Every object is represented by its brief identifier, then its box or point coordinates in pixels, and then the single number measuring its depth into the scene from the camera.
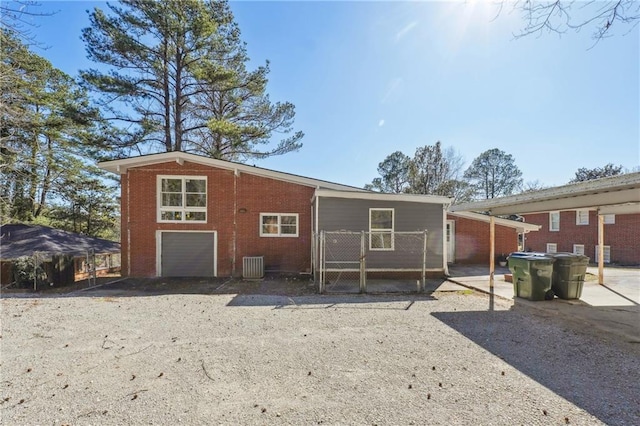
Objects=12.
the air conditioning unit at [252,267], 10.98
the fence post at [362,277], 8.31
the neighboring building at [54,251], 9.66
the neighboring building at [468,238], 14.81
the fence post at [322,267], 8.45
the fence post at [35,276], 9.09
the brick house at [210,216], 11.38
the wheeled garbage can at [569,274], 7.14
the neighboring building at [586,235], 17.83
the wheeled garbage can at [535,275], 7.11
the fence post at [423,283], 8.36
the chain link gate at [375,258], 10.33
